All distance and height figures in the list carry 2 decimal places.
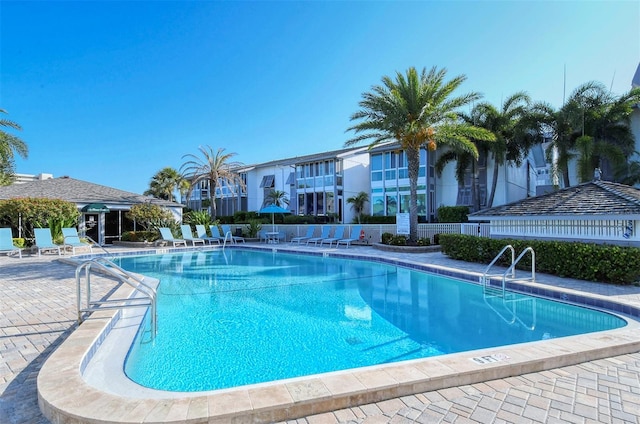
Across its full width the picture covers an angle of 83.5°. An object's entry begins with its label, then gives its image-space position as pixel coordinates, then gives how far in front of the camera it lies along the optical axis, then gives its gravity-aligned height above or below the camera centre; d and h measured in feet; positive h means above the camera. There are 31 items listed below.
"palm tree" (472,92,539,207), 74.13 +18.35
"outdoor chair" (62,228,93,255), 59.44 -3.27
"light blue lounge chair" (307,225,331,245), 70.25 -3.24
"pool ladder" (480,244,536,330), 23.44 -6.42
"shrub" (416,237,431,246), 57.93 -4.16
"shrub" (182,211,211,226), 82.23 +0.16
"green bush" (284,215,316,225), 96.48 -0.28
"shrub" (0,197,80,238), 63.26 +1.77
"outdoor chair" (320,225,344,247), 66.30 -3.47
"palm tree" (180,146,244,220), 92.63 +14.27
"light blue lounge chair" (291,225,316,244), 73.27 -3.77
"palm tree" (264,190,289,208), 116.67 +6.73
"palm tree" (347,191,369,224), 102.68 +4.66
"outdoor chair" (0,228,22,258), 52.70 -2.96
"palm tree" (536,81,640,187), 62.03 +15.76
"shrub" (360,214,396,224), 89.61 -0.53
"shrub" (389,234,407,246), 59.19 -3.92
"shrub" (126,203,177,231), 77.10 +0.92
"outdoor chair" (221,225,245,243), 77.78 -2.81
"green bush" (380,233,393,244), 61.50 -3.64
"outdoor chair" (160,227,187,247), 71.36 -3.42
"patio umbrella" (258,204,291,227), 78.71 +1.92
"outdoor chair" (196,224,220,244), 74.83 -3.04
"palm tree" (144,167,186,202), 138.51 +14.64
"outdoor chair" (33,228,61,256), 54.80 -2.99
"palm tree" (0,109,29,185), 51.01 +11.22
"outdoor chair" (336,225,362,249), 64.90 -3.47
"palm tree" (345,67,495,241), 55.62 +16.35
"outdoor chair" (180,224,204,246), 72.83 -3.14
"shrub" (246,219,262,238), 81.61 -2.33
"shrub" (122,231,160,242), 74.68 -3.28
